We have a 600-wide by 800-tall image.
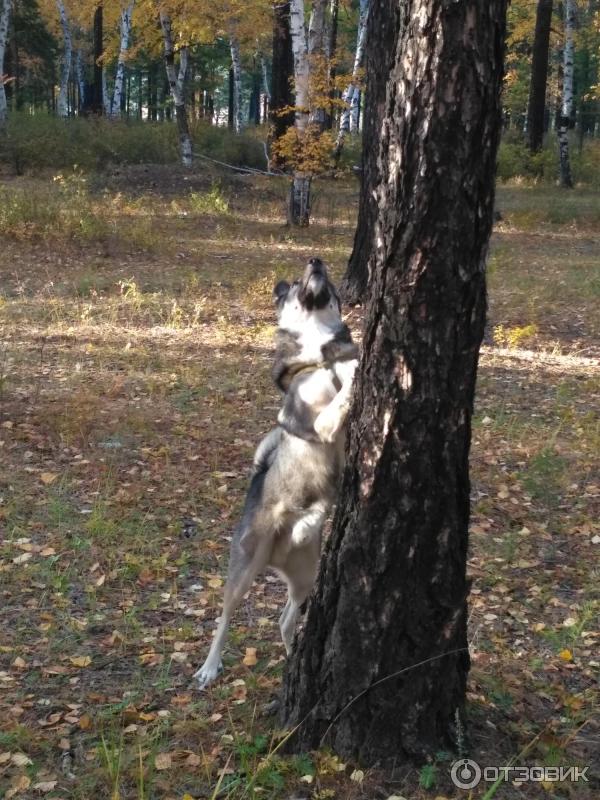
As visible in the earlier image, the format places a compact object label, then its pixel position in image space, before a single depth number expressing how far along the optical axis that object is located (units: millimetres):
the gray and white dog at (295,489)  4016
